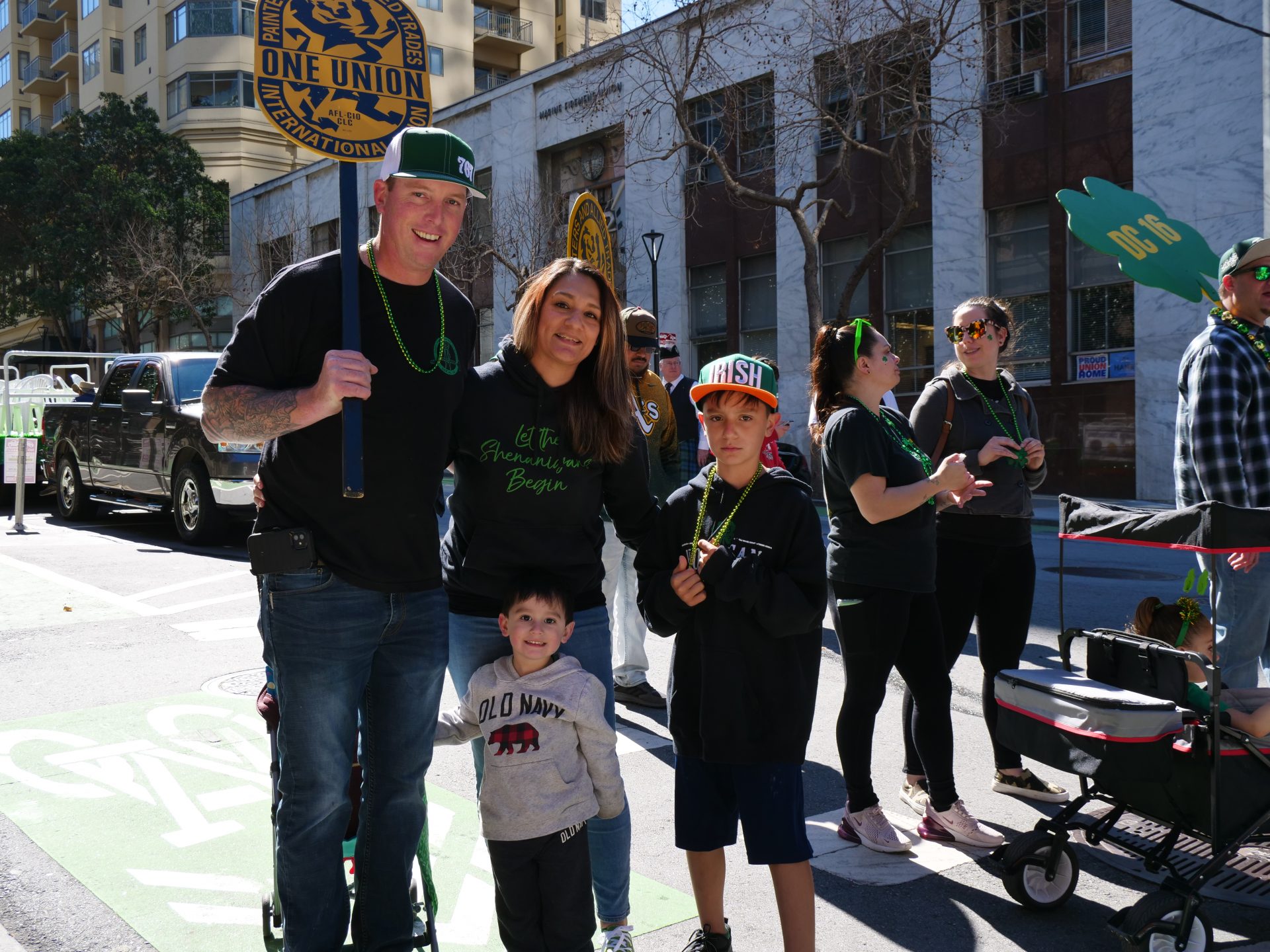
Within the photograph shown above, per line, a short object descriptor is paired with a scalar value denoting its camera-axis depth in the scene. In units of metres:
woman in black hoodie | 3.00
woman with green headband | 4.01
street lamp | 22.00
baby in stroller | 3.44
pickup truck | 12.07
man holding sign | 2.72
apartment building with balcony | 47.59
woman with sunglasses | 4.65
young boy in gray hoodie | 2.89
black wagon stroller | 3.24
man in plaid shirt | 4.14
